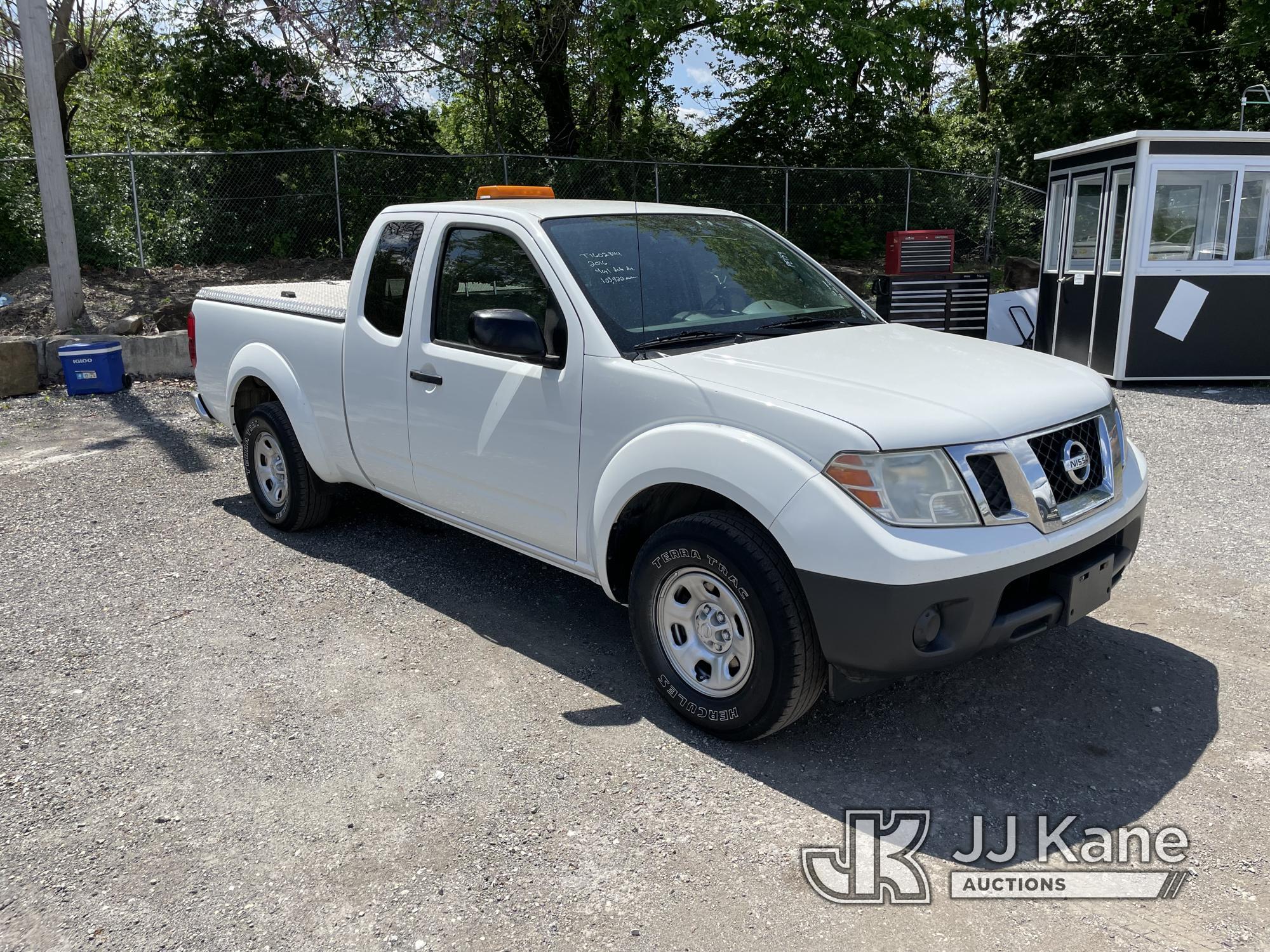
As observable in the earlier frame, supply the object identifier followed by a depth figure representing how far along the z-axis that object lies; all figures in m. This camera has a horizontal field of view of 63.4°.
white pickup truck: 3.22
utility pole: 11.49
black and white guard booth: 10.62
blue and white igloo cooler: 10.73
